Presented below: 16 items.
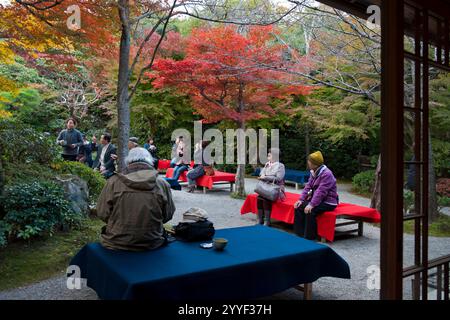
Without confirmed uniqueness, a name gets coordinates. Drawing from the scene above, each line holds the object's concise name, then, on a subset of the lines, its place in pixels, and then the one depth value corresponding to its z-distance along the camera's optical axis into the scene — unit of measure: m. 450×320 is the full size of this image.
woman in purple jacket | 5.61
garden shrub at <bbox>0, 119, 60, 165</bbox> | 5.67
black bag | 3.46
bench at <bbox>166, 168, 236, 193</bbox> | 10.34
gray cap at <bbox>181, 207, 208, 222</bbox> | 3.57
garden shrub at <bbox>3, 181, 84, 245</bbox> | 4.70
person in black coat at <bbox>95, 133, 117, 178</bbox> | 7.99
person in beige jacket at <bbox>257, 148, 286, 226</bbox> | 6.65
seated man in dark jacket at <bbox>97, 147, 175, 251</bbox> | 3.12
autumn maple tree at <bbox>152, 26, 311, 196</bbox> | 8.71
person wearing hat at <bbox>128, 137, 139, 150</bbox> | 7.26
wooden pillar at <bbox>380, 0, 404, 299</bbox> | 2.06
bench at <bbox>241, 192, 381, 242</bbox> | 5.63
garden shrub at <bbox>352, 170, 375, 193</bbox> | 11.02
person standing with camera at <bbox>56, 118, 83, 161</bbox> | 8.36
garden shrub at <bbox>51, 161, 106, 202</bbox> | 6.50
